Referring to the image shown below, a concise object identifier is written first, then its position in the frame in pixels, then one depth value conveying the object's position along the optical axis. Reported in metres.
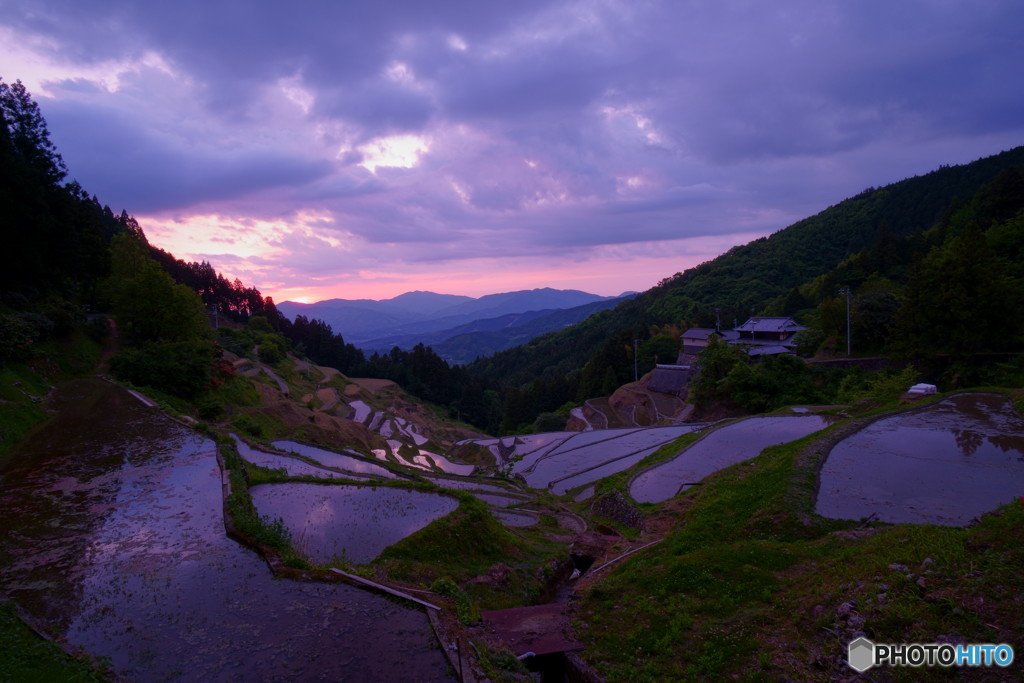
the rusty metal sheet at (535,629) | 7.34
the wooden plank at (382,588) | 7.65
